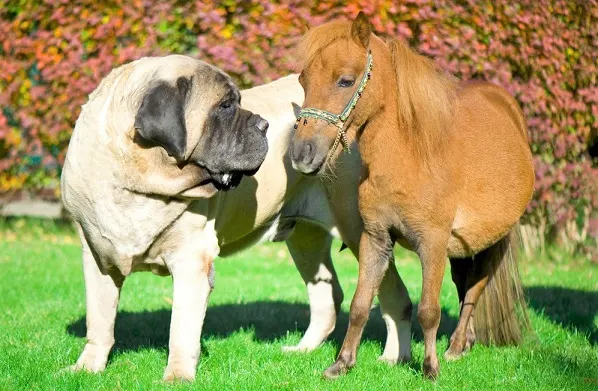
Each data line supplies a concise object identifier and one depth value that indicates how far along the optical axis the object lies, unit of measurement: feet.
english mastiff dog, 30.14
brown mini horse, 29.35
